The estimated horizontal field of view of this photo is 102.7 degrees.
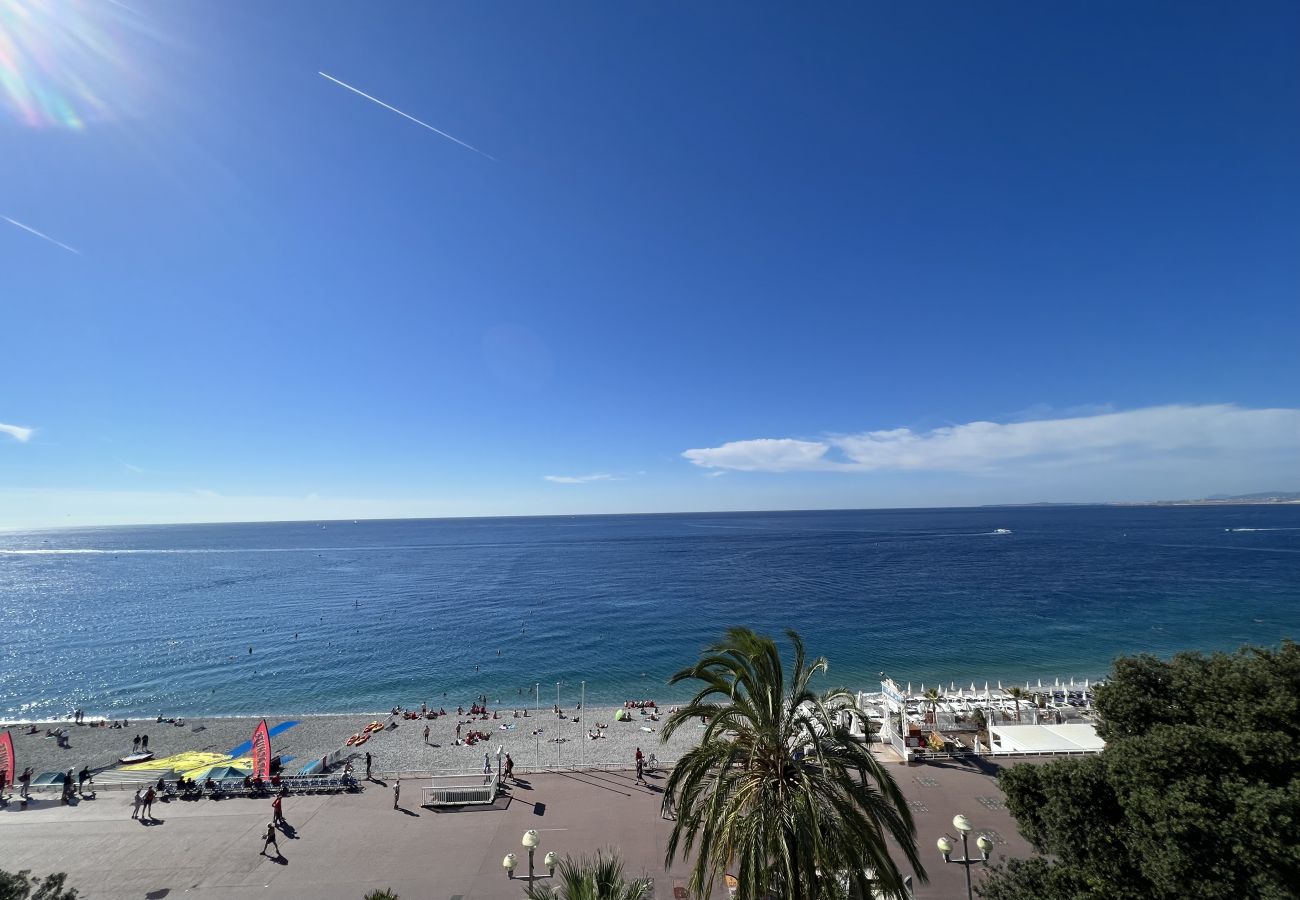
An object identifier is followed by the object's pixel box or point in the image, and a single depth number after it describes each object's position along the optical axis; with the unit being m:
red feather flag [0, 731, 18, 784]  20.88
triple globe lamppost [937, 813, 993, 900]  12.12
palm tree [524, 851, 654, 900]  7.76
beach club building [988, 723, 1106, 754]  21.14
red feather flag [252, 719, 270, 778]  20.53
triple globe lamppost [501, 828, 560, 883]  12.25
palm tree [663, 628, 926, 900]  7.71
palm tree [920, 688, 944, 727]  25.92
